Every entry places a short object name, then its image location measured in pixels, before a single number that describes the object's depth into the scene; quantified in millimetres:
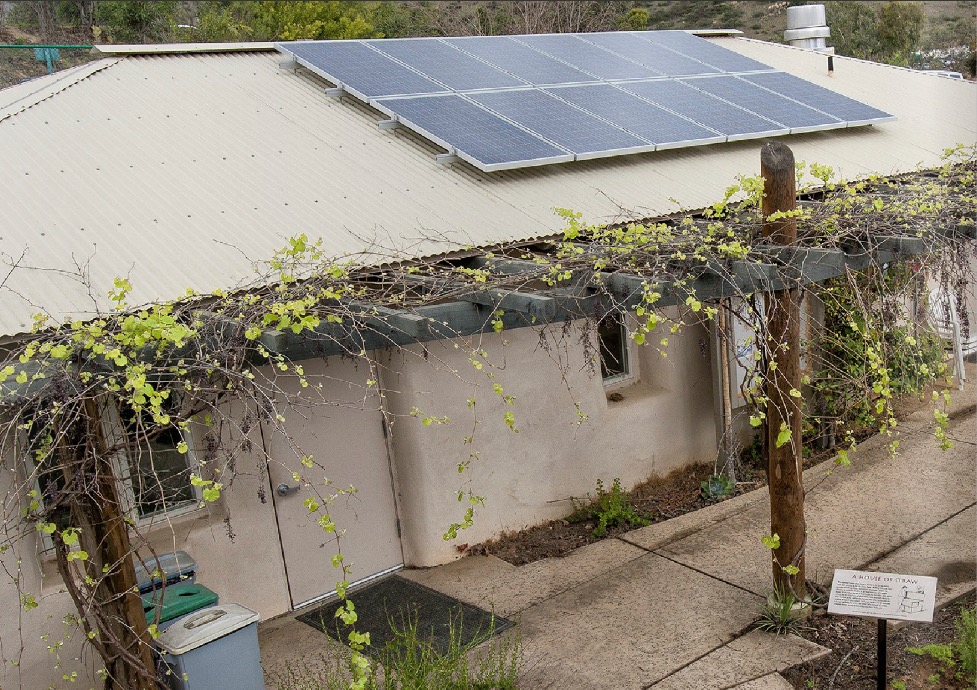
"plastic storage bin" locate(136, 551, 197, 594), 5961
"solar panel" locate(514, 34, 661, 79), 10266
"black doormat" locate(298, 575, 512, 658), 6816
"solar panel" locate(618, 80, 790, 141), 9281
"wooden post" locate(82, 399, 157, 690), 4887
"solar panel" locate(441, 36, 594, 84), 9773
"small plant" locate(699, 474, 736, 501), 9094
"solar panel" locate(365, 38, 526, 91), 9211
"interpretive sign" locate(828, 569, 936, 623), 5301
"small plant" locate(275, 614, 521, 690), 5434
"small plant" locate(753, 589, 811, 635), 6473
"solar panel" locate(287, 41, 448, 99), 8641
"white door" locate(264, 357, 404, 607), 7188
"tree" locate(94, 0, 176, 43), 23922
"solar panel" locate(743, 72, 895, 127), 10352
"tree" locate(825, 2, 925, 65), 31062
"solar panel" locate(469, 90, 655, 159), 8258
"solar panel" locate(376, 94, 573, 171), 7652
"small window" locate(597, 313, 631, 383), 9531
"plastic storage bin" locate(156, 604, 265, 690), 5473
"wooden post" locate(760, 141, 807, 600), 5953
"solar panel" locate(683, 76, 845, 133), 9836
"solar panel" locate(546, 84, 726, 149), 8789
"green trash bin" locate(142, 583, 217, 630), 5875
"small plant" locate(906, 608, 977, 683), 5801
